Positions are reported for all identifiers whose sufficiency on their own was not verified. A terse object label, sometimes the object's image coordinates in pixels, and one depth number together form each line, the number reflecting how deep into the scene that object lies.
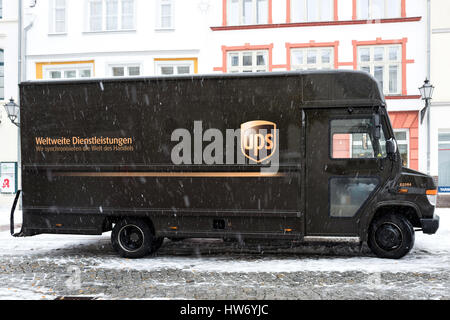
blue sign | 18.12
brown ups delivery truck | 7.68
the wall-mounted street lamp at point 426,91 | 16.38
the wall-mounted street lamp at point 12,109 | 16.86
